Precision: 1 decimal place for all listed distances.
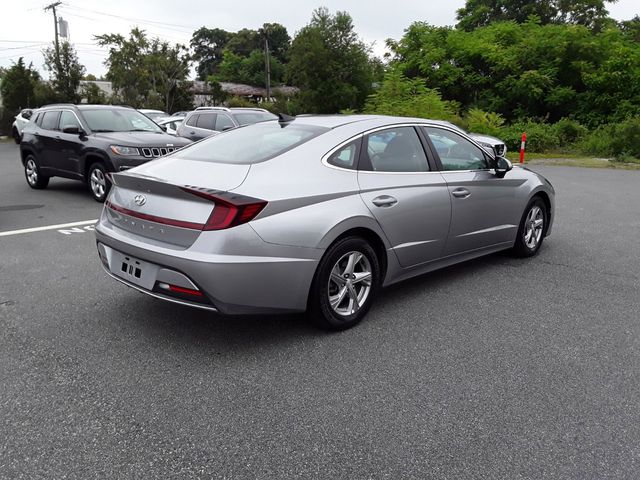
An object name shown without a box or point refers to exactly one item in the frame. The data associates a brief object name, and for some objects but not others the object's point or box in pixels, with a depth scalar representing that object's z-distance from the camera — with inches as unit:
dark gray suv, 362.3
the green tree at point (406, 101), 831.1
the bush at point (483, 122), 900.6
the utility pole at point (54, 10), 1803.9
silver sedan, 133.5
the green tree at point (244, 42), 3801.7
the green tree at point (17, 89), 1368.1
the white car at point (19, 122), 998.0
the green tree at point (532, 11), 1546.5
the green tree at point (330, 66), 2034.9
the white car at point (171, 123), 702.5
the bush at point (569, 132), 920.3
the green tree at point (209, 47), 4158.5
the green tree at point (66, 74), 1455.5
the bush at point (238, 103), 1850.4
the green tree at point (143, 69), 1780.3
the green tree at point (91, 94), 1574.8
